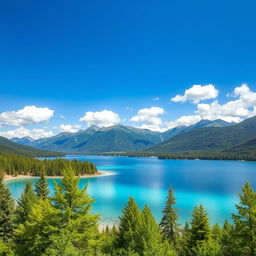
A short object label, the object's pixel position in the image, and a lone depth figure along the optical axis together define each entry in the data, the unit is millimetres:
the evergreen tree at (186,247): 27947
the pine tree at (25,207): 33831
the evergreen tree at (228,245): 23141
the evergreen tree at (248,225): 21297
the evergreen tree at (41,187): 44875
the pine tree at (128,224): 25281
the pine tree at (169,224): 33844
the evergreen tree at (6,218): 35109
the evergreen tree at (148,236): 18375
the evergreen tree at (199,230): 28061
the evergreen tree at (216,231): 33012
